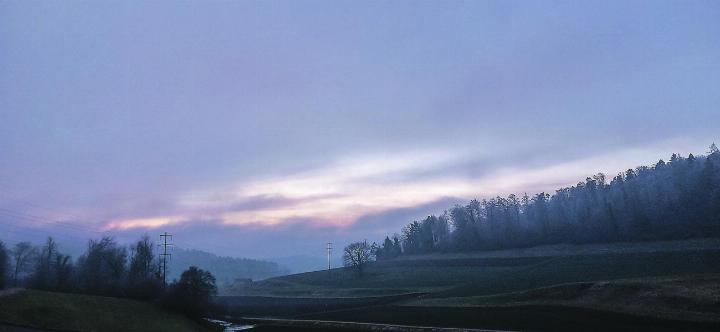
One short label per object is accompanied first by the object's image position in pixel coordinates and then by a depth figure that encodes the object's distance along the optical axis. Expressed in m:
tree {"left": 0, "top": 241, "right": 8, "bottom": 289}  75.74
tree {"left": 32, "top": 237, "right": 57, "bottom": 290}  88.21
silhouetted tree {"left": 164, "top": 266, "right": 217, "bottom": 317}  79.38
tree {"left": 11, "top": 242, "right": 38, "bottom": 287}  135.38
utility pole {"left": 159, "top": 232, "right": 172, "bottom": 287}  113.38
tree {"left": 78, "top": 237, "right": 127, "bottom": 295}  84.56
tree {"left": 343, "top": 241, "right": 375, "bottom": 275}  178.04
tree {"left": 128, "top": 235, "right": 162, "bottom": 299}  84.44
